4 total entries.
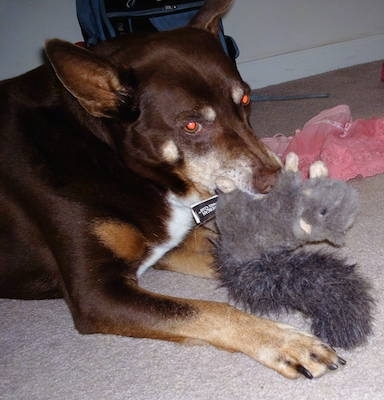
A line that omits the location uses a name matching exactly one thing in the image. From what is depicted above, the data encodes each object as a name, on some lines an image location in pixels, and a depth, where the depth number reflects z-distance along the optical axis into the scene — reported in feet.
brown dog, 4.77
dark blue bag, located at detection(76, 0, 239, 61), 9.61
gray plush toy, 4.11
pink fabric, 6.77
